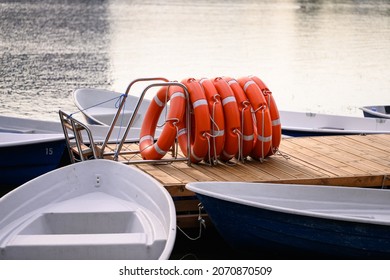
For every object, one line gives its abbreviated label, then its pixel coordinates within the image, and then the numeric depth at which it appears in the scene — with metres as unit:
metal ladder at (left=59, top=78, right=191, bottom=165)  13.42
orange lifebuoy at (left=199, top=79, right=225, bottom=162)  13.45
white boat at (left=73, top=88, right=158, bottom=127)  19.81
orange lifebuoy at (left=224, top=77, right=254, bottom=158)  13.71
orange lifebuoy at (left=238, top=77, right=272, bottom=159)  13.76
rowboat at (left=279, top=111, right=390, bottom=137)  19.82
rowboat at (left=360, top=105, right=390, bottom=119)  20.81
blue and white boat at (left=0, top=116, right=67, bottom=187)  15.54
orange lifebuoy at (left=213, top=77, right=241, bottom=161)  13.56
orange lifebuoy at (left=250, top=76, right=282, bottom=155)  14.21
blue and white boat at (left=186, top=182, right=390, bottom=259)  10.99
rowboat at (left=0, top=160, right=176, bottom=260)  10.55
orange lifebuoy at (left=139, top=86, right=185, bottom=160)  13.59
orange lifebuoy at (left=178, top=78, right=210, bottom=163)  13.39
